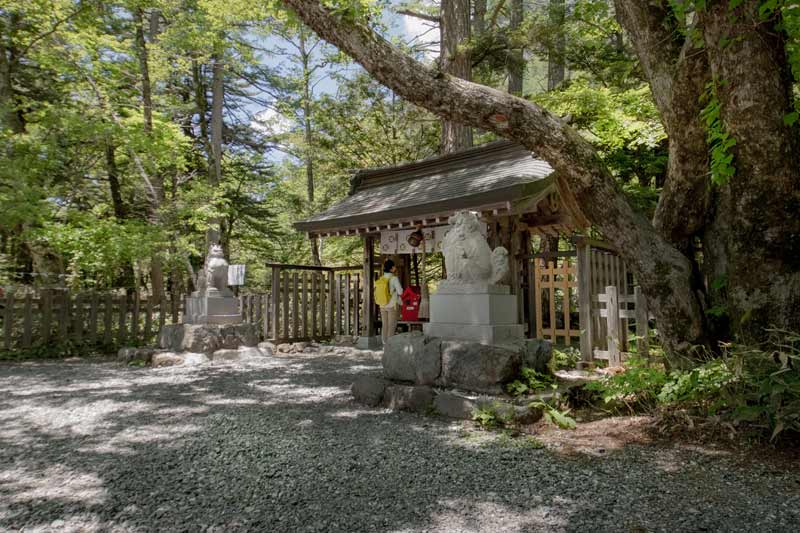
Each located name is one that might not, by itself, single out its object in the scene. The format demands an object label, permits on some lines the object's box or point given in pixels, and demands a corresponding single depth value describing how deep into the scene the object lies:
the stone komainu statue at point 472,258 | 5.26
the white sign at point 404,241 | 9.63
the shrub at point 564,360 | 6.67
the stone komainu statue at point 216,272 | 9.60
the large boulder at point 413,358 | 5.07
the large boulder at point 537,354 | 5.14
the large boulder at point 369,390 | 5.21
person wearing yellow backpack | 9.77
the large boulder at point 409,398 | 4.81
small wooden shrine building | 7.21
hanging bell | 9.83
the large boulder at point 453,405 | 4.46
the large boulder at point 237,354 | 9.02
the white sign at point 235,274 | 9.85
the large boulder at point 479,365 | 4.66
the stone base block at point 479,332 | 4.98
